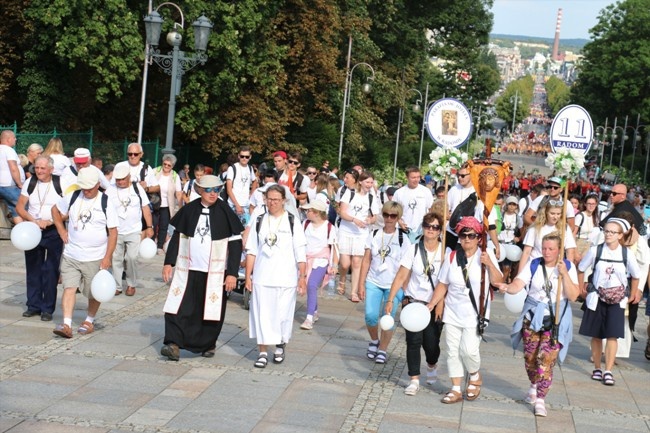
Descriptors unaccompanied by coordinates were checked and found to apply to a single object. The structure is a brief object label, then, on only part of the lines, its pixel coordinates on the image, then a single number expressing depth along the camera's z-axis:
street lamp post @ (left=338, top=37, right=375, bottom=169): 45.31
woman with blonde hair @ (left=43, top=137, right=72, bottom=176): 15.42
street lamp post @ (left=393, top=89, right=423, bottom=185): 53.50
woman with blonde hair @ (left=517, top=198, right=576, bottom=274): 13.20
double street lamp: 23.81
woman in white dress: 10.92
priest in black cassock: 11.05
